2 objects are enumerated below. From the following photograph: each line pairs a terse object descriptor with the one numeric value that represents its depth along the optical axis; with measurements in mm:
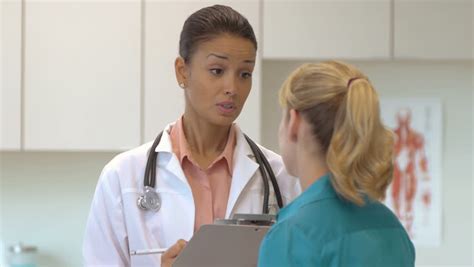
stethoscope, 5193
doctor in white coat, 5188
